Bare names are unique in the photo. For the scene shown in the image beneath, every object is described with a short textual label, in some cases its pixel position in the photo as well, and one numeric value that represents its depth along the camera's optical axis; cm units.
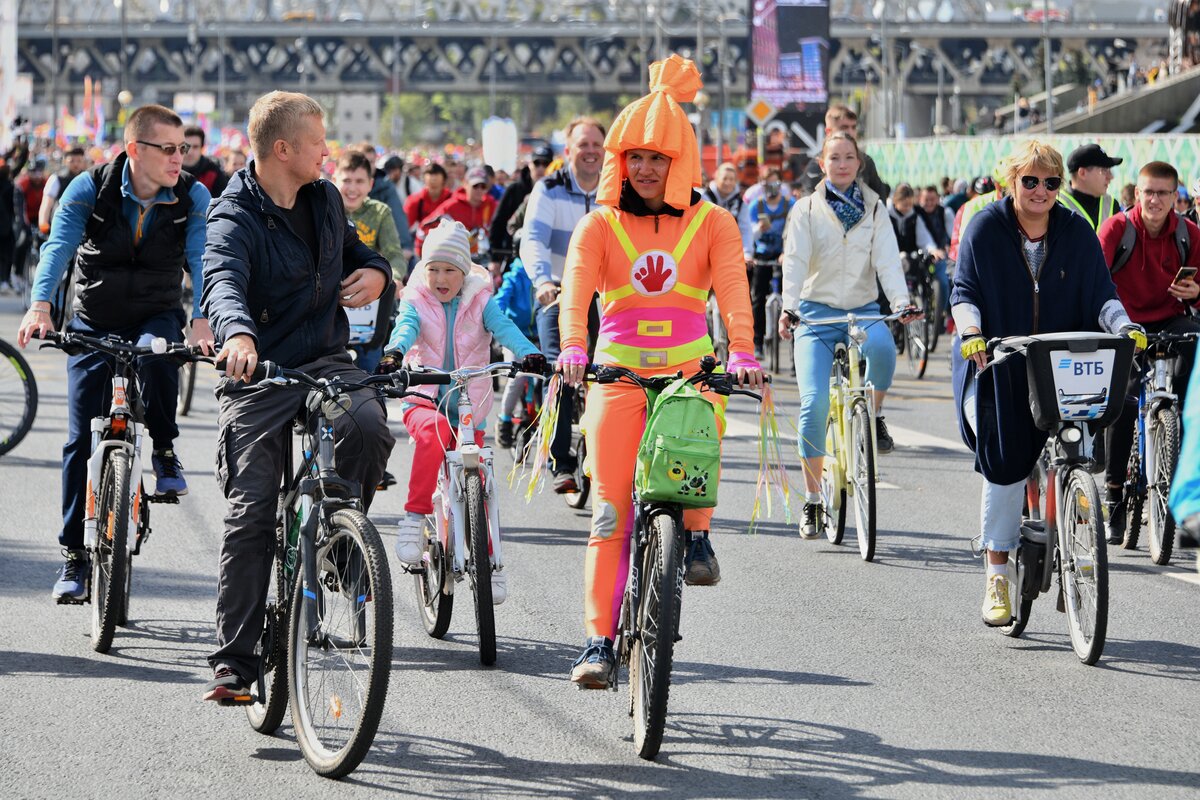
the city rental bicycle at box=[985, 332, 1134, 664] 1324
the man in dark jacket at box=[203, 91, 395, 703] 1102
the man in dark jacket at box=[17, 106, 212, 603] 1470
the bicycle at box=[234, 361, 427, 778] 1018
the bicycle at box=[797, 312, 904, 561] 1806
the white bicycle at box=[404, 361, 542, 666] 1339
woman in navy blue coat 1396
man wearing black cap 1881
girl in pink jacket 1473
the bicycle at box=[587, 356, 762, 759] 1066
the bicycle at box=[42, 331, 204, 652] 1365
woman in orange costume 1235
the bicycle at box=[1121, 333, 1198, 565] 1769
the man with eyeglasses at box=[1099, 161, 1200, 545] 1816
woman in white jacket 1887
